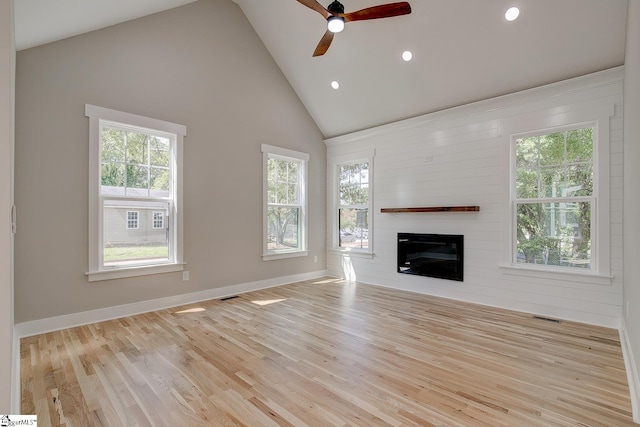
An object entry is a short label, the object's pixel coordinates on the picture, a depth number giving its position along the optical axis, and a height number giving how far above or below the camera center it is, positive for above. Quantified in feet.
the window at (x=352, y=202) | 19.67 +0.89
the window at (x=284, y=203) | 18.49 +0.78
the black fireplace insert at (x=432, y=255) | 15.67 -2.03
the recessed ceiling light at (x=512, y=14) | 11.30 +7.21
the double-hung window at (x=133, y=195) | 12.34 +0.84
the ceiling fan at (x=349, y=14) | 10.24 +6.69
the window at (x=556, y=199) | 12.37 +0.71
